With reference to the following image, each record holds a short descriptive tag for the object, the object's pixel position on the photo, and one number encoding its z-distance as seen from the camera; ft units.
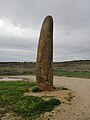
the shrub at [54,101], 16.20
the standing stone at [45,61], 21.08
